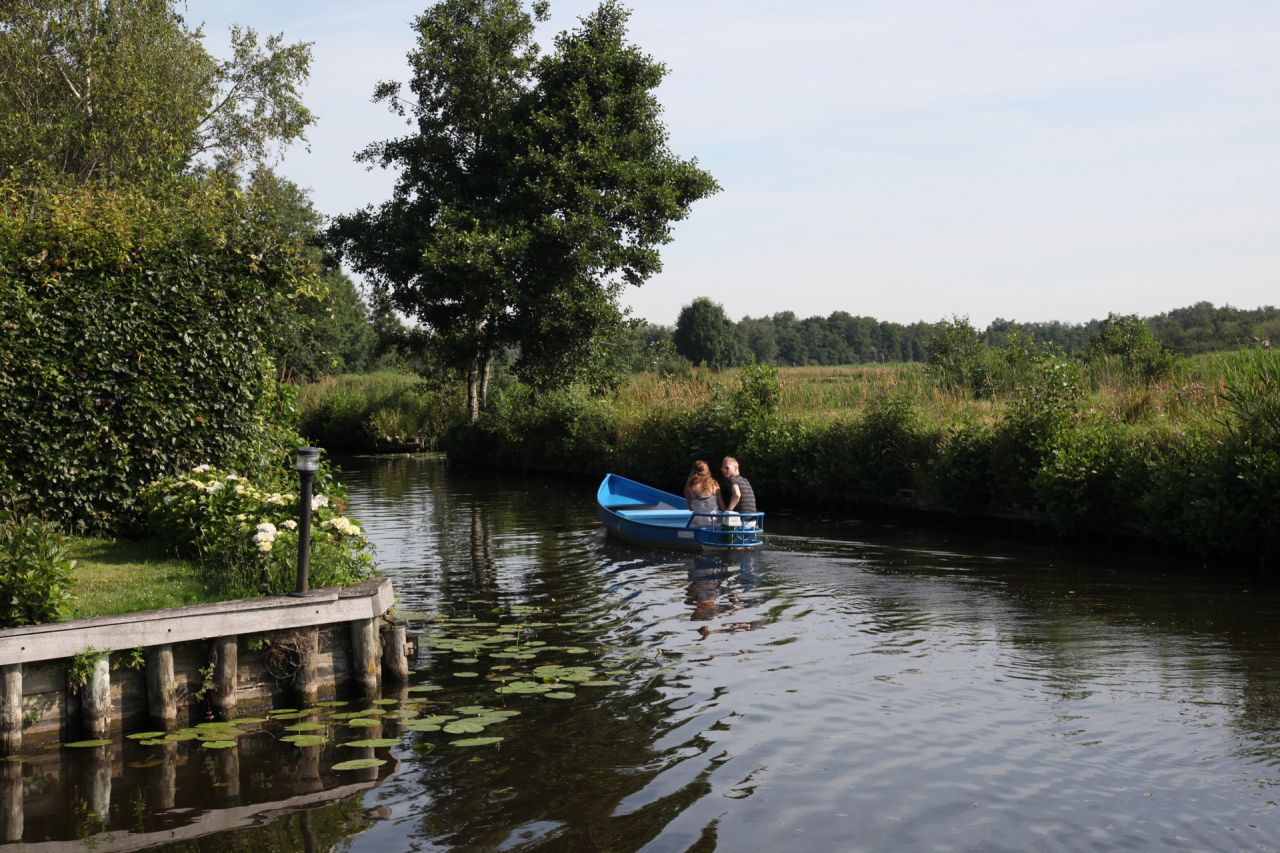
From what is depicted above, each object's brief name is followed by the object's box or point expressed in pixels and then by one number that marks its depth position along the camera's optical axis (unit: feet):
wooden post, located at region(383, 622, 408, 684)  32.91
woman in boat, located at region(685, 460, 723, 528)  63.26
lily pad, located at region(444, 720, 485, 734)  28.53
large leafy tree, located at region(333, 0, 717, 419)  115.03
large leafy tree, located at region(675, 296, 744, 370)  321.73
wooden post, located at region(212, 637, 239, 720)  29.45
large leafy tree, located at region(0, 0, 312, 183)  85.71
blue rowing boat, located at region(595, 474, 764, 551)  58.90
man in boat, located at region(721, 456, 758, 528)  62.54
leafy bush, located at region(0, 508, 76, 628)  27.35
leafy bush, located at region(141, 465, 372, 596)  33.24
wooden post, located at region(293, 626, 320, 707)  30.71
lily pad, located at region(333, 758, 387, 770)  26.30
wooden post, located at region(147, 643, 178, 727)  28.48
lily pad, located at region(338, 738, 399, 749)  27.53
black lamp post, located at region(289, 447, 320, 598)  30.48
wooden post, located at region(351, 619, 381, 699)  31.89
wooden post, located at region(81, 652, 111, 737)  27.53
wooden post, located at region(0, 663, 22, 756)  26.55
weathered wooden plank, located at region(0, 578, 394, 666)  26.55
